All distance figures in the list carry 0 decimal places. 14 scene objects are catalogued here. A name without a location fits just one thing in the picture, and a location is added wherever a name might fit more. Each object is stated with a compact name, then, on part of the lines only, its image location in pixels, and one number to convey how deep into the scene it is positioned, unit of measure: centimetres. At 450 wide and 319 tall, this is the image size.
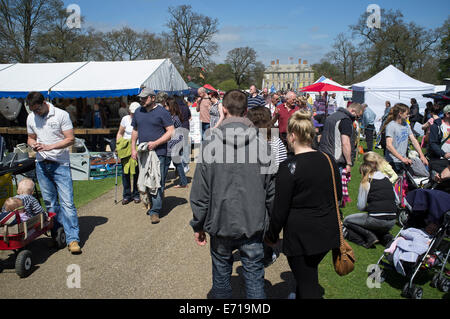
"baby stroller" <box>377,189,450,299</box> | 338
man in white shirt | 419
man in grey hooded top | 239
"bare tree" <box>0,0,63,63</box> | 2980
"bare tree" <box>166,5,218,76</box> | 4778
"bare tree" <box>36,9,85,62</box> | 3294
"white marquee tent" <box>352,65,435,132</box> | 1795
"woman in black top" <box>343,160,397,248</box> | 452
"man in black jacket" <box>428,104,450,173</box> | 558
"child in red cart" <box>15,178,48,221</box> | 408
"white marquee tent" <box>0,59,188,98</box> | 1230
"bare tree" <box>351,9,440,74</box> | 4103
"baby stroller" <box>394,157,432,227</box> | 553
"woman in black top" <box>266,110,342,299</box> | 242
